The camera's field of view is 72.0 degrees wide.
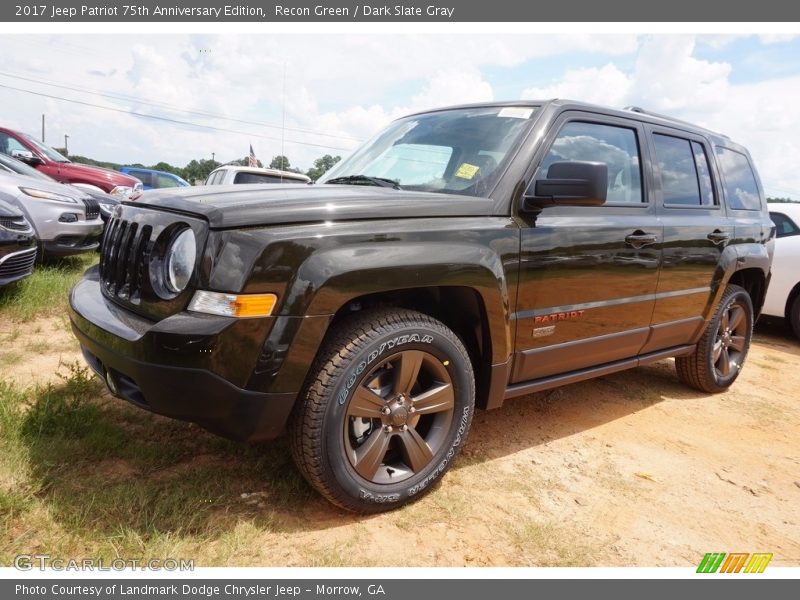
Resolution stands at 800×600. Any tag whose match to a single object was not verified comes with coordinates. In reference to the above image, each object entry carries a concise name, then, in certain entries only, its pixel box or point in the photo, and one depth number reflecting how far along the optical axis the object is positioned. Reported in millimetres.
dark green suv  2037
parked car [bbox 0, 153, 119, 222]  7066
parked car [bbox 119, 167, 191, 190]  14641
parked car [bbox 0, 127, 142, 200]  9250
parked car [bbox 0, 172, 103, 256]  6133
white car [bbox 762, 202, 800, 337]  6574
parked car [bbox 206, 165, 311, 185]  8430
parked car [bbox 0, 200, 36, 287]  4641
